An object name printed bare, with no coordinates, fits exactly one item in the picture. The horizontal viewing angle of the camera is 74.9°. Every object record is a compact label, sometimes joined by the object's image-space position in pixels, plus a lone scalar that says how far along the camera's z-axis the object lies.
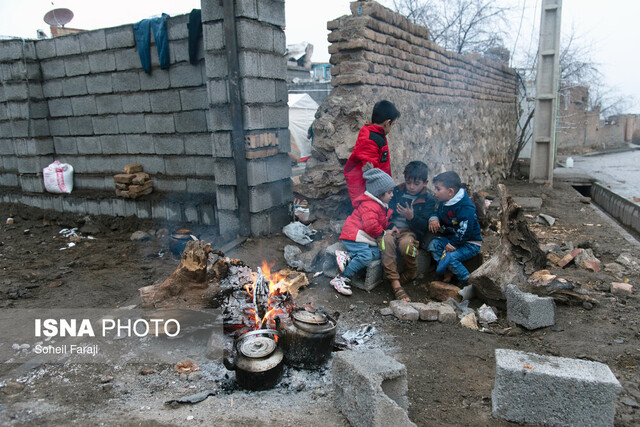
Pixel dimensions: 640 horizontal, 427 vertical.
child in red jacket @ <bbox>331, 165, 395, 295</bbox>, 4.35
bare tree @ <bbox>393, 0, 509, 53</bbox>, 16.86
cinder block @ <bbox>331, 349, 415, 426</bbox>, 2.15
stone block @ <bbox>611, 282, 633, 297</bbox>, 4.02
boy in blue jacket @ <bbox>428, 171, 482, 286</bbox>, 4.36
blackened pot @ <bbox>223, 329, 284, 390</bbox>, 2.73
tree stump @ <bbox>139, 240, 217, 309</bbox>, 3.47
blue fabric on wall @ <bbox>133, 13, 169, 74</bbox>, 5.81
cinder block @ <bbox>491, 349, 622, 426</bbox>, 2.20
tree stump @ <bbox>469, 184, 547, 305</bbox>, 4.00
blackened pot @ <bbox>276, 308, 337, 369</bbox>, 2.97
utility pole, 11.45
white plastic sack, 7.20
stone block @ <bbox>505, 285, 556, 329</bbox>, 3.49
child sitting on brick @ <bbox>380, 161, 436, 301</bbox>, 4.38
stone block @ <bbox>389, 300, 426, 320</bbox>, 3.79
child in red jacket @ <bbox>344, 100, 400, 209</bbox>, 4.60
